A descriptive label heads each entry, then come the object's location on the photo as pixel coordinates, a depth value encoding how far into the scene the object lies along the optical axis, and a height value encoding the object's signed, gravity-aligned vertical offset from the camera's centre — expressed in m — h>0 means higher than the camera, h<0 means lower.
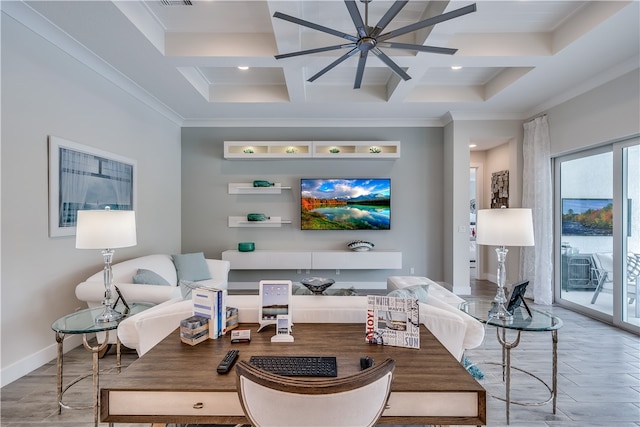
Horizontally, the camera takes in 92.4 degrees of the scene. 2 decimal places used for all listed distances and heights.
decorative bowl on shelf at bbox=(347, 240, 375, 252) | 4.98 -0.55
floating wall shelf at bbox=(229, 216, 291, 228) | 5.21 -0.17
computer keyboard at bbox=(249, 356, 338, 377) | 1.12 -0.58
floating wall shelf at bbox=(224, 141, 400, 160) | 5.09 +1.05
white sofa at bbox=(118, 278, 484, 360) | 1.67 -0.60
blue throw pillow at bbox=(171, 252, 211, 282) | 3.94 -0.73
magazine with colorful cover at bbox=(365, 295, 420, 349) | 1.39 -0.51
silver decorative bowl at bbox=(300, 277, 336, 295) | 1.90 -0.45
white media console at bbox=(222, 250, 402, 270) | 4.91 -0.77
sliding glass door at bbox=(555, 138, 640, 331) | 3.41 -0.24
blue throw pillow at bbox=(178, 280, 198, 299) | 2.34 -0.61
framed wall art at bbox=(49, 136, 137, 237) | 2.68 +0.30
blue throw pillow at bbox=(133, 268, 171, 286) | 2.94 -0.64
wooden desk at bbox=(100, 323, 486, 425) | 1.06 -0.64
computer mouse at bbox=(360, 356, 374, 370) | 1.18 -0.59
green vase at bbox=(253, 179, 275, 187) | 5.09 +0.48
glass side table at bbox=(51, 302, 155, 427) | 1.81 -0.72
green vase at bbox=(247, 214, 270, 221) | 5.09 -0.08
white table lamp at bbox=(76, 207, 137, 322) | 2.01 -0.15
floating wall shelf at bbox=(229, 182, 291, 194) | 5.18 +0.39
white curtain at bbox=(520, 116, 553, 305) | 4.32 +0.03
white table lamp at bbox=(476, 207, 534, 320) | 2.05 -0.13
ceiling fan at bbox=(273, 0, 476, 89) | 1.97 +1.27
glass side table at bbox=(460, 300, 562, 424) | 1.97 -0.74
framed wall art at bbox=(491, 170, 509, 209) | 5.24 +0.42
